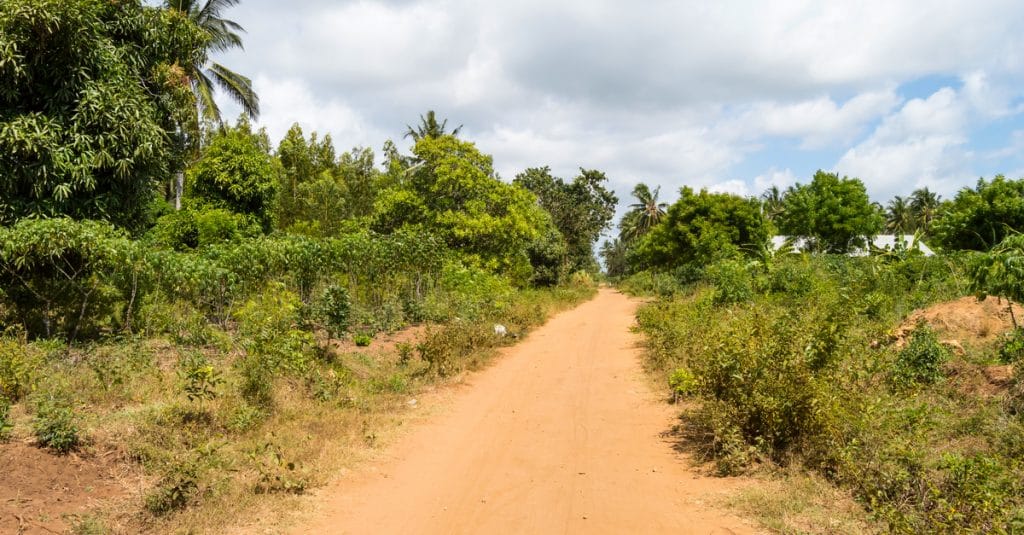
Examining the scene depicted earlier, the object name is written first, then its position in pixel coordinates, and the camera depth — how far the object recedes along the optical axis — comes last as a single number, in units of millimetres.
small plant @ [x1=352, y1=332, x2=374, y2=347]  11617
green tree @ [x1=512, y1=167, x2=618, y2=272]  43344
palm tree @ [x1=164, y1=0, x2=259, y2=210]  24547
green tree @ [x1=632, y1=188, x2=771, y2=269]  27297
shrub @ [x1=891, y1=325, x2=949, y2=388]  7691
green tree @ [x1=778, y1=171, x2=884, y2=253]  34062
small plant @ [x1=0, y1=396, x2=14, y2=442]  5433
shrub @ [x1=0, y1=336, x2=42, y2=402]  6414
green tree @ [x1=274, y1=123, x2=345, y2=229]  27219
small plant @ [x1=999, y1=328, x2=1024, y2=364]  7246
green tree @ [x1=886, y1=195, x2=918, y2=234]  71625
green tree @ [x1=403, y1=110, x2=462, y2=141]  34347
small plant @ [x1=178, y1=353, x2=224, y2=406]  6648
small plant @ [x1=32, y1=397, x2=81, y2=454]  5391
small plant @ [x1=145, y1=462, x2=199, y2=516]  4922
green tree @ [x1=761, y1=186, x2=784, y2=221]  66188
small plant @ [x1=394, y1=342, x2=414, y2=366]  10852
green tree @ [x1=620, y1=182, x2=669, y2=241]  63688
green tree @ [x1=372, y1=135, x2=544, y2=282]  20906
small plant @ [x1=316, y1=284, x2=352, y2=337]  10336
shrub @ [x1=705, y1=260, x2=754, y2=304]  17016
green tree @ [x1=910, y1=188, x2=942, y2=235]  68500
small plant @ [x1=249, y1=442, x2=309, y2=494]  5551
